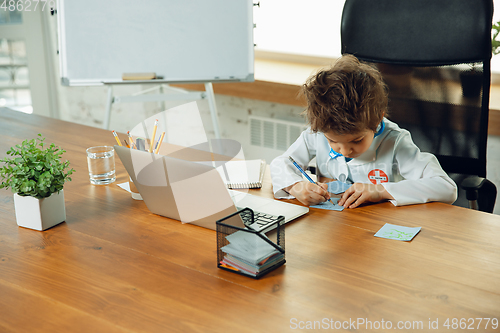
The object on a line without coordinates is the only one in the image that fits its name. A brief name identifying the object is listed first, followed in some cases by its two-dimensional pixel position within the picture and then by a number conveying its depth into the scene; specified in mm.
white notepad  1307
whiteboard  2307
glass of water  1326
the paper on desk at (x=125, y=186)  1291
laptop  931
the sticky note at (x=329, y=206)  1147
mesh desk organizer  840
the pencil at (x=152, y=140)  1176
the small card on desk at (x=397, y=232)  985
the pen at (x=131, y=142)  1176
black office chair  1482
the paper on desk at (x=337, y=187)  1271
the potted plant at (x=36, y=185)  1005
